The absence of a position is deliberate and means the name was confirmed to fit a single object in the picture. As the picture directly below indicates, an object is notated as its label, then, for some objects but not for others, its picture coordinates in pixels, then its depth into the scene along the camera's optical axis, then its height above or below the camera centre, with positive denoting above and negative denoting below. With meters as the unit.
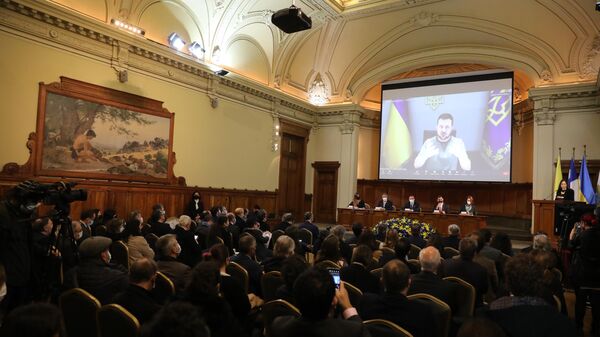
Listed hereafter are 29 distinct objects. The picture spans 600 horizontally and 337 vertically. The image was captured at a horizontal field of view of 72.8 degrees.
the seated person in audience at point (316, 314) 1.65 -0.53
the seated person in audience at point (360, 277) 3.08 -0.68
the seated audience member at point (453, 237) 5.48 -0.60
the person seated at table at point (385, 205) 11.30 -0.41
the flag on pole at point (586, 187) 9.12 +0.28
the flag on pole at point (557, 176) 10.09 +0.54
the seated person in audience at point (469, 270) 3.38 -0.64
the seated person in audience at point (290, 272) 2.48 -0.53
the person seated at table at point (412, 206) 11.00 -0.40
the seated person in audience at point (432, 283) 2.85 -0.65
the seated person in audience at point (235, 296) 2.47 -0.69
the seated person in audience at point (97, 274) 2.79 -0.68
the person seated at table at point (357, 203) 11.96 -0.42
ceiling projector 7.68 +3.20
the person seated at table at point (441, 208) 10.48 -0.41
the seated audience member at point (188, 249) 4.64 -0.77
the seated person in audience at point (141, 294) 2.23 -0.65
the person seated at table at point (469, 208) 10.23 -0.36
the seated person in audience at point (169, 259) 3.19 -0.65
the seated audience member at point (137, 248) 4.21 -0.72
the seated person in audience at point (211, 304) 1.98 -0.60
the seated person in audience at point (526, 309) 1.88 -0.55
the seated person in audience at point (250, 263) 3.44 -0.67
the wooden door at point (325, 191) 14.09 -0.12
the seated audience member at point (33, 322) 1.24 -0.46
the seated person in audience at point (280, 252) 3.46 -0.58
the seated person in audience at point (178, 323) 1.28 -0.45
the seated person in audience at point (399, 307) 2.19 -0.64
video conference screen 11.12 +1.89
